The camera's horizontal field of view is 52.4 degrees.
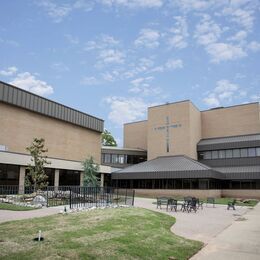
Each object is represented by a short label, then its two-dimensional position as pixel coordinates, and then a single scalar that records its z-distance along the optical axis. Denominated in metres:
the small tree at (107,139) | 65.27
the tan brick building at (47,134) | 27.80
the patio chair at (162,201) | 20.88
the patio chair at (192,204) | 19.16
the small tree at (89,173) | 35.00
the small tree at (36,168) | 24.05
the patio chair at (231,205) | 22.39
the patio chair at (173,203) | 19.11
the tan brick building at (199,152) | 36.63
